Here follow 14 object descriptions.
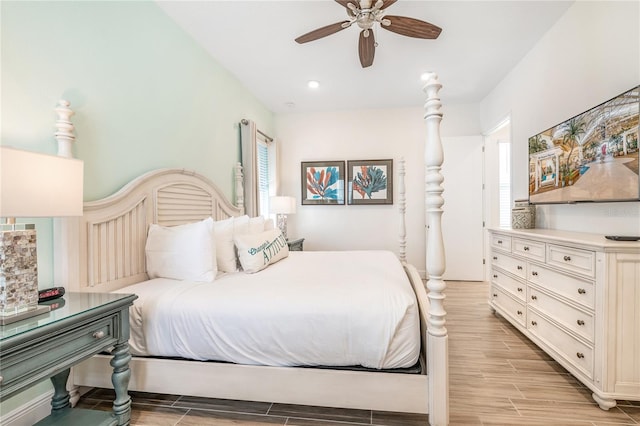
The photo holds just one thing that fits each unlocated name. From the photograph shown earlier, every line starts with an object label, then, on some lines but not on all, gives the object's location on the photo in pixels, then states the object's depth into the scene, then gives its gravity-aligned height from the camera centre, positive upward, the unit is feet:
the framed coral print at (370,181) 15.92 +1.57
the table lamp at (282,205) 14.14 +0.30
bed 4.75 -2.46
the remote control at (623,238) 5.81 -0.59
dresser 5.44 -2.04
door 14.88 +0.08
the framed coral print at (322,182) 16.33 +1.61
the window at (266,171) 15.31 +2.19
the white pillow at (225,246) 7.51 -0.87
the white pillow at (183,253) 6.64 -0.92
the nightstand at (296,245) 13.74 -1.60
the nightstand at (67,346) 3.39 -1.75
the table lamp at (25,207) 3.63 +0.08
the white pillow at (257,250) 7.50 -1.03
